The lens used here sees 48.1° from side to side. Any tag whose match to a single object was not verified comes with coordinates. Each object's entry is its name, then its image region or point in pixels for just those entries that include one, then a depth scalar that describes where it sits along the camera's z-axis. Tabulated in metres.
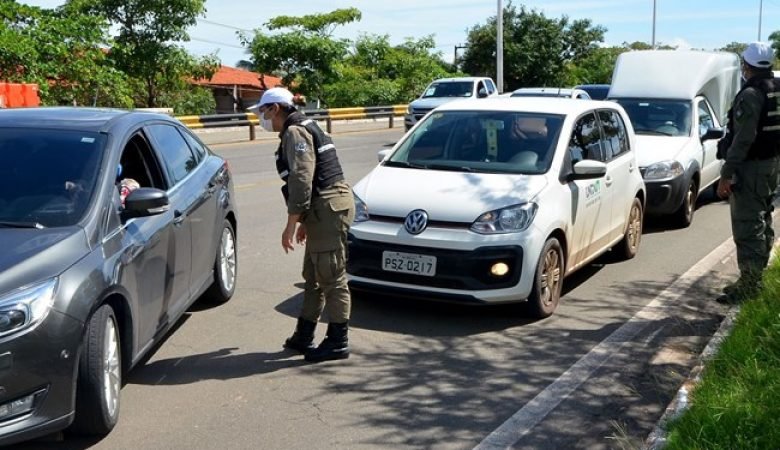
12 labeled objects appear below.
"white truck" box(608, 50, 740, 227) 10.39
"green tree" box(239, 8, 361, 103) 37.69
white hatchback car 6.29
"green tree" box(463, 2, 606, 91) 49.25
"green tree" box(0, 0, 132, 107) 20.83
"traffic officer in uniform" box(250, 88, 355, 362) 5.33
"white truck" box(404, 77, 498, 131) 26.42
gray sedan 3.83
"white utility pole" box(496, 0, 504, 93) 35.94
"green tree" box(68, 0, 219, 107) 28.61
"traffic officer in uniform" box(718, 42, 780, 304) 6.42
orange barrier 17.39
